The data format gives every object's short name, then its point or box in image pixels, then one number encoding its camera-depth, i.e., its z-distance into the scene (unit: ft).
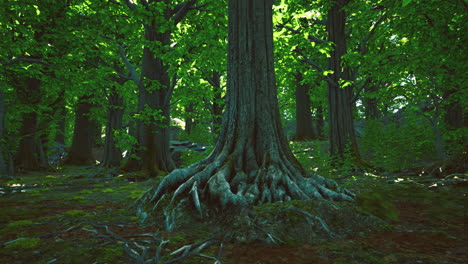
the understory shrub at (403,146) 34.96
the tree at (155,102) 31.65
